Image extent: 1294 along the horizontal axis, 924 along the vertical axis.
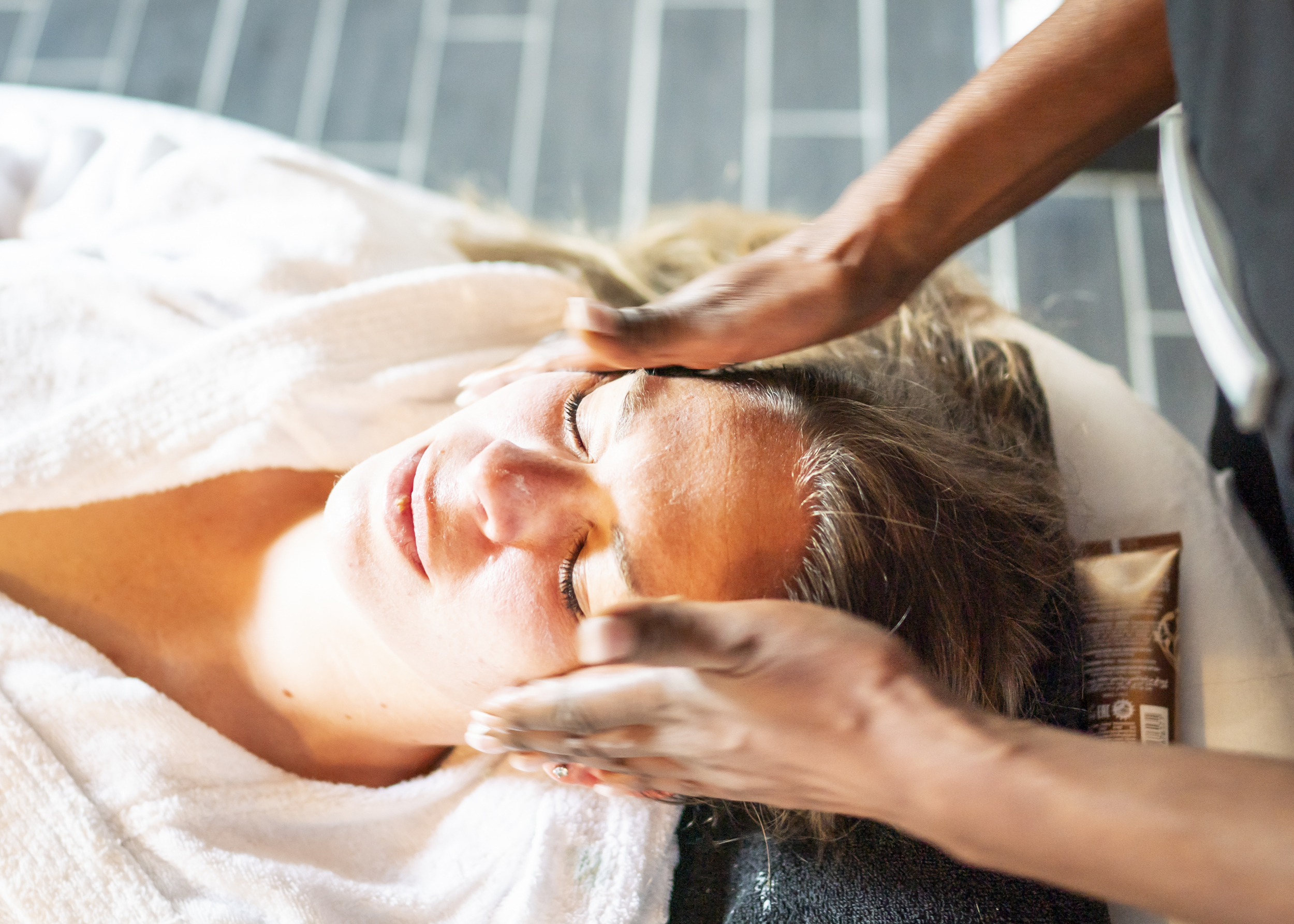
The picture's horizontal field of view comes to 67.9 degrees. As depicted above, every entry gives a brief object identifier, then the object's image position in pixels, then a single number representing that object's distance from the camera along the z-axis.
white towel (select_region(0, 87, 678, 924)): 0.98
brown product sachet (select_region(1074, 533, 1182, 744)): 1.00
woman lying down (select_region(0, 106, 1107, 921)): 0.86
